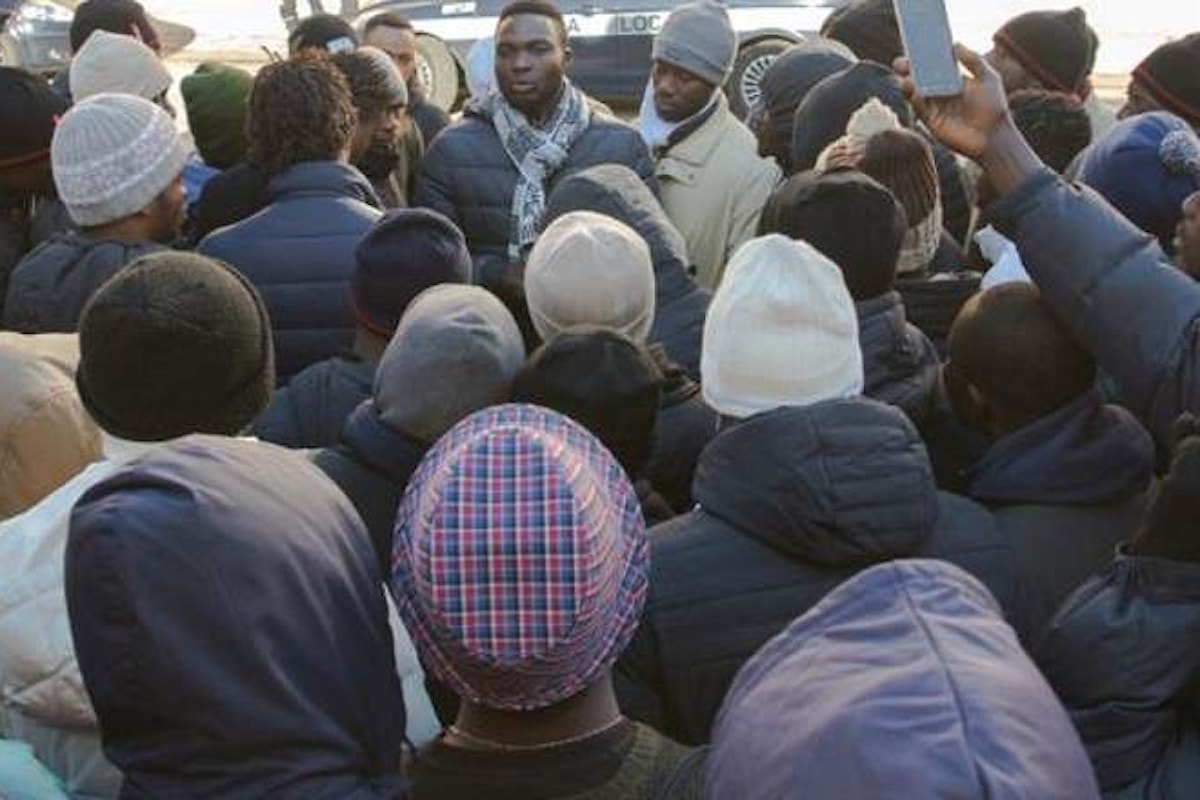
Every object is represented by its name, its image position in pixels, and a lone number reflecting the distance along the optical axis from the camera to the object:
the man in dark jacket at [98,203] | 4.05
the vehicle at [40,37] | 12.30
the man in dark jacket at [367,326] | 3.63
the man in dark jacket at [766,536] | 2.69
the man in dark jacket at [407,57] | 7.04
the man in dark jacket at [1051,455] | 2.99
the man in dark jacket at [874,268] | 3.42
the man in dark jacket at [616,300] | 3.39
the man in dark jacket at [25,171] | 4.75
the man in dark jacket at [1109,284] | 2.84
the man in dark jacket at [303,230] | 4.14
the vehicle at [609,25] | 13.57
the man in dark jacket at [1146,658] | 2.38
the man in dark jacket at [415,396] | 3.07
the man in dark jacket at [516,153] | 5.25
